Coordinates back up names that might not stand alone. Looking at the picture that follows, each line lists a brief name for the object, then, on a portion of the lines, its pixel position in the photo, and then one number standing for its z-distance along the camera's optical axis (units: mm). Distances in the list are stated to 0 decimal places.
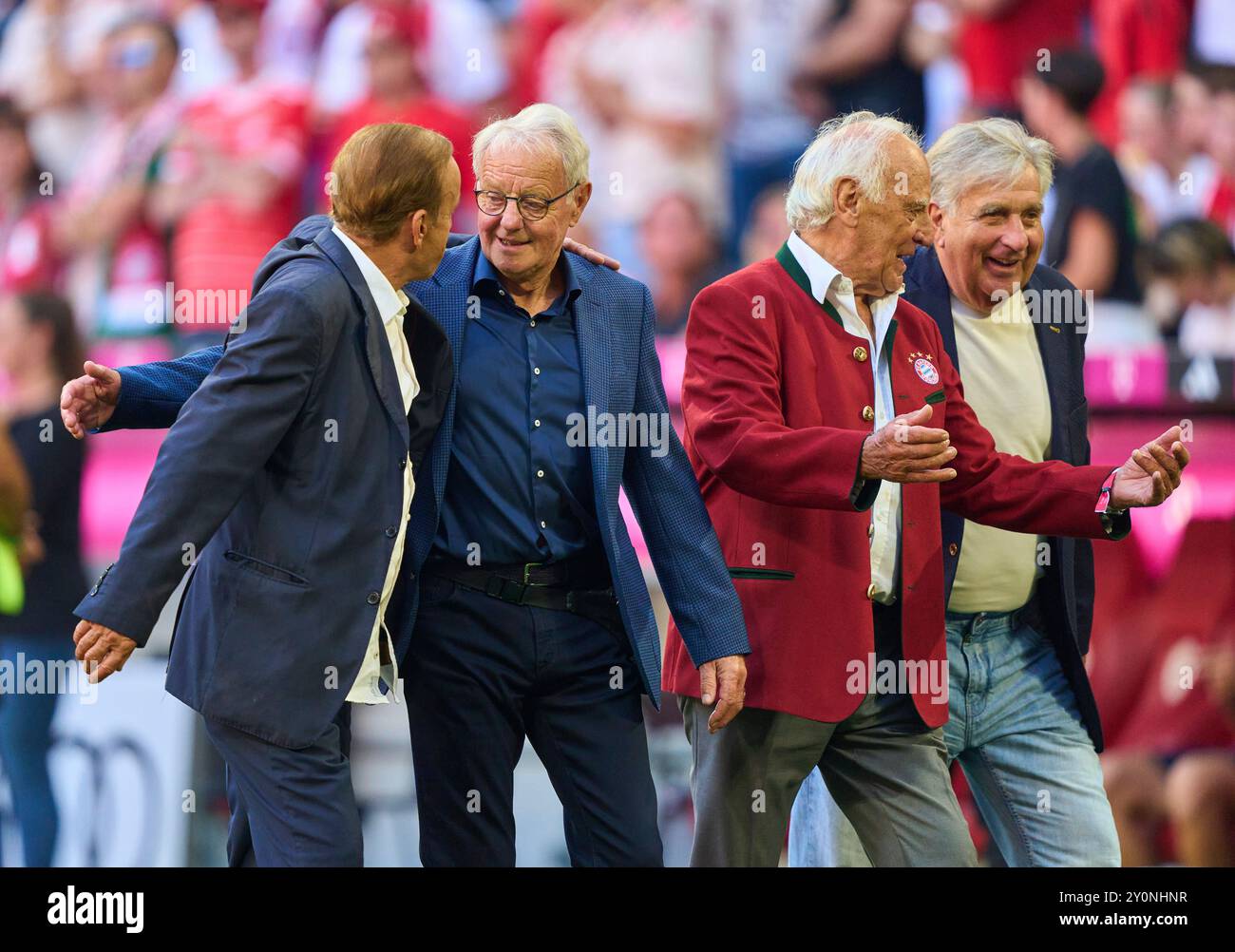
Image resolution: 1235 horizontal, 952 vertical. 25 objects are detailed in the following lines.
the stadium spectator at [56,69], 11070
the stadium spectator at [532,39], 10922
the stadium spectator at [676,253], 10797
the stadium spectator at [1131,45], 11242
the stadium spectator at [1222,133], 11437
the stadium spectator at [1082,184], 11086
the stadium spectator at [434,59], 10852
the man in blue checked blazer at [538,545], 5863
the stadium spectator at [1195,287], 11148
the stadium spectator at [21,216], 10930
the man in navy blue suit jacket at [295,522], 5055
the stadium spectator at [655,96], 10852
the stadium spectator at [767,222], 10828
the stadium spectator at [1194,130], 11383
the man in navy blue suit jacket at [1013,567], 6324
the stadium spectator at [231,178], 10719
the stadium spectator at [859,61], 10875
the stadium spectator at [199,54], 10836
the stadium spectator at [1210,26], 11398
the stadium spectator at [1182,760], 10719
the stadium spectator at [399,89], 10789
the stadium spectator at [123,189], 10805
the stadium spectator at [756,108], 10844
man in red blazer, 5820
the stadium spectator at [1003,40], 10961
